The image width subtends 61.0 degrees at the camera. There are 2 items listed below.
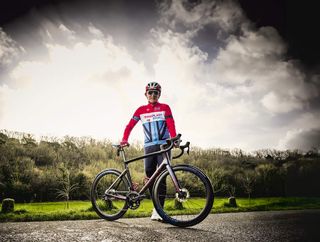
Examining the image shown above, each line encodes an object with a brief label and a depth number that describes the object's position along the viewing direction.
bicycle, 3.83
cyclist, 4.91
